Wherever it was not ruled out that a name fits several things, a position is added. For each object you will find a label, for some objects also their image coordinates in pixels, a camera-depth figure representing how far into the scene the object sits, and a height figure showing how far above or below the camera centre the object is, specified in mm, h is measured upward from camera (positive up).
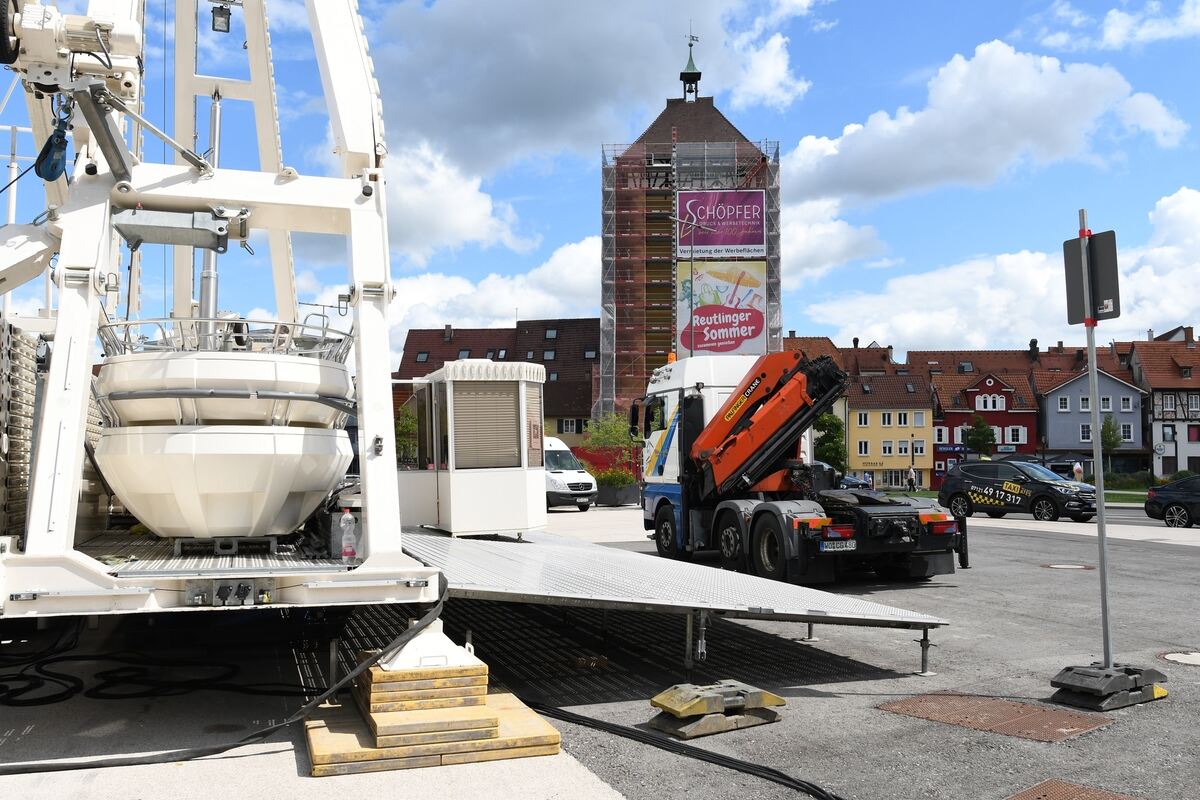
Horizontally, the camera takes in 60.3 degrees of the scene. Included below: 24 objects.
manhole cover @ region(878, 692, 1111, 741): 5906 -1628
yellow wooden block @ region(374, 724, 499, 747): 5332 -1469
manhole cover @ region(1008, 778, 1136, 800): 4754 -1611
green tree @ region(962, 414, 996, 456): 73875 +802
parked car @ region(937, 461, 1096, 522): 25953 -1179
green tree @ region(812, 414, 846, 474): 67312 +360
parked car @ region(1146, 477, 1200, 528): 24578 -1397
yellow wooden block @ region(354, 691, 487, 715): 5574 -1365
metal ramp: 6359 -930
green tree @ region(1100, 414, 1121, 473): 71131 +674
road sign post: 6441 +129
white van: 34031 -972
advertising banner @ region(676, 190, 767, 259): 57062 +12513
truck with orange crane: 12430 -566
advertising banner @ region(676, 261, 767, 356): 57094 +8238
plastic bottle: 6527 -530
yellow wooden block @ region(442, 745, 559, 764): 5367 -1576
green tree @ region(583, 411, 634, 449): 49688 +948
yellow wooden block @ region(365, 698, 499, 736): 5359 -1398
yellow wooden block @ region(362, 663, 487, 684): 5629 -1210
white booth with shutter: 10117 +78
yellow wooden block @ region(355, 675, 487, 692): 5598 -1264
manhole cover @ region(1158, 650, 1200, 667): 7930 -1670
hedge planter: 38375 -1577
